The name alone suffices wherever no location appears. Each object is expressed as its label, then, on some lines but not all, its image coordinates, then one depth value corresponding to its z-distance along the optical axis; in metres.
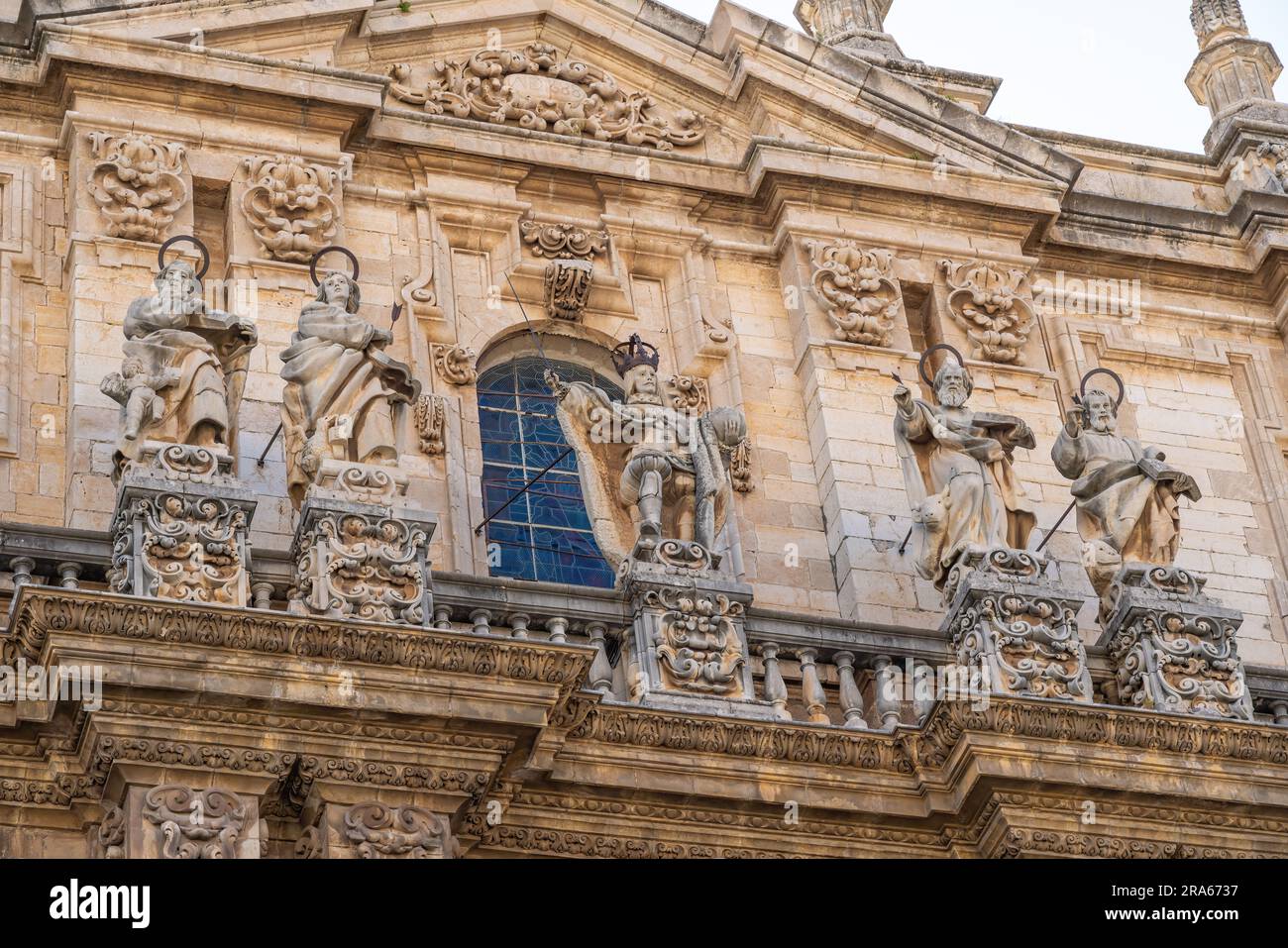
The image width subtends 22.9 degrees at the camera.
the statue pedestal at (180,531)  18.19
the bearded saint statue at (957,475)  20.64
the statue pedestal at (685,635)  19.38
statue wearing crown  20.30
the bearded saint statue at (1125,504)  21.03
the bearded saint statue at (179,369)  19.12
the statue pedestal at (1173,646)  20.11
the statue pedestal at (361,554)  18.50
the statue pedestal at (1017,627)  19.70
